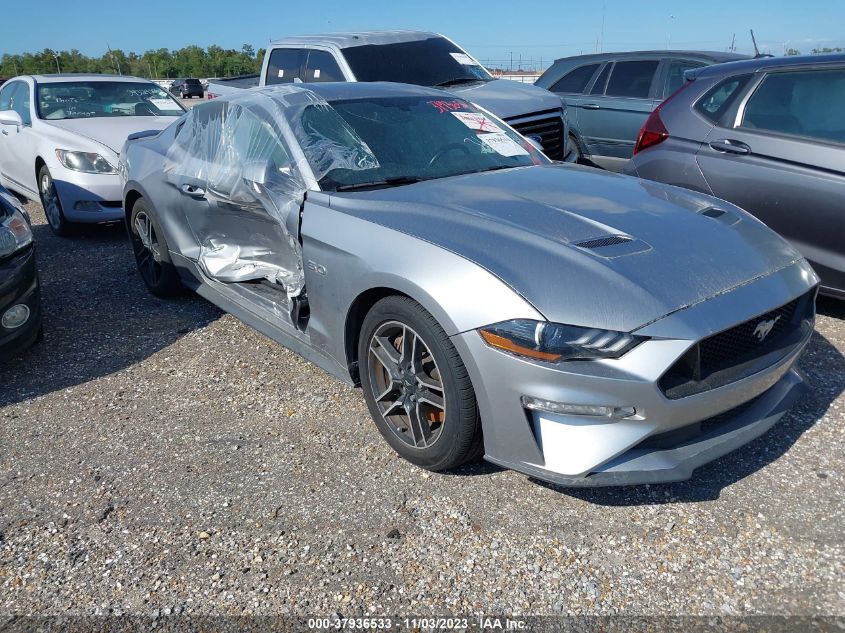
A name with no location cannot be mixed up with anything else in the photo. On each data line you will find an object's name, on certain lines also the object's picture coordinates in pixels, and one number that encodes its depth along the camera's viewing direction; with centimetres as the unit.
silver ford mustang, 239
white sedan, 674
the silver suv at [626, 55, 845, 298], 407
